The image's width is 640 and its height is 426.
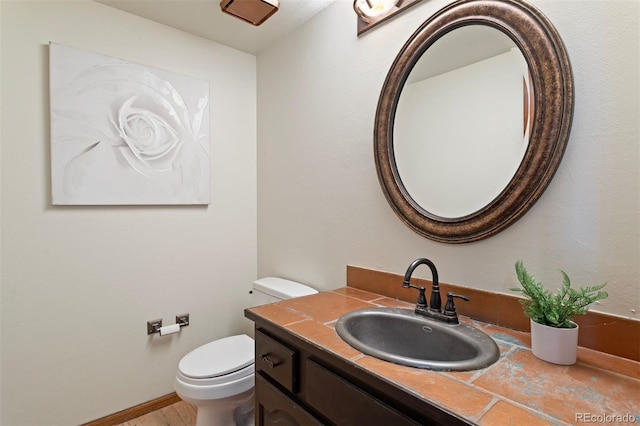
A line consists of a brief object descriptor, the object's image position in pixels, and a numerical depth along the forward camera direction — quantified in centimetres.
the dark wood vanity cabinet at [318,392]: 71
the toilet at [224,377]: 147
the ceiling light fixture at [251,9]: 156
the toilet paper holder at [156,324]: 191
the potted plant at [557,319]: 79
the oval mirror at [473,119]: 96
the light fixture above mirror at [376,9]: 134
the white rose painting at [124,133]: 162
